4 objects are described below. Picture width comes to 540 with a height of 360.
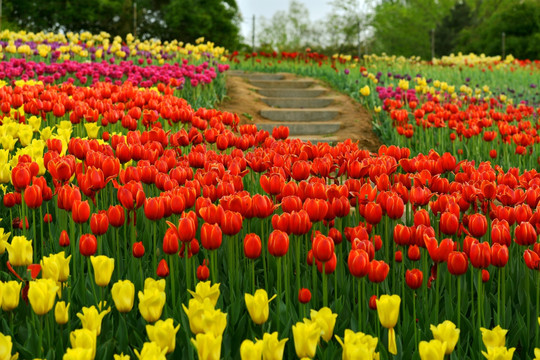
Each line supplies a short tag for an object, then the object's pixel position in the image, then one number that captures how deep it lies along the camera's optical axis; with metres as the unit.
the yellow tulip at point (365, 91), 11.18
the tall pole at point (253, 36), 28.35
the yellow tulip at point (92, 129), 5.04
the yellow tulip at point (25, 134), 4.64
